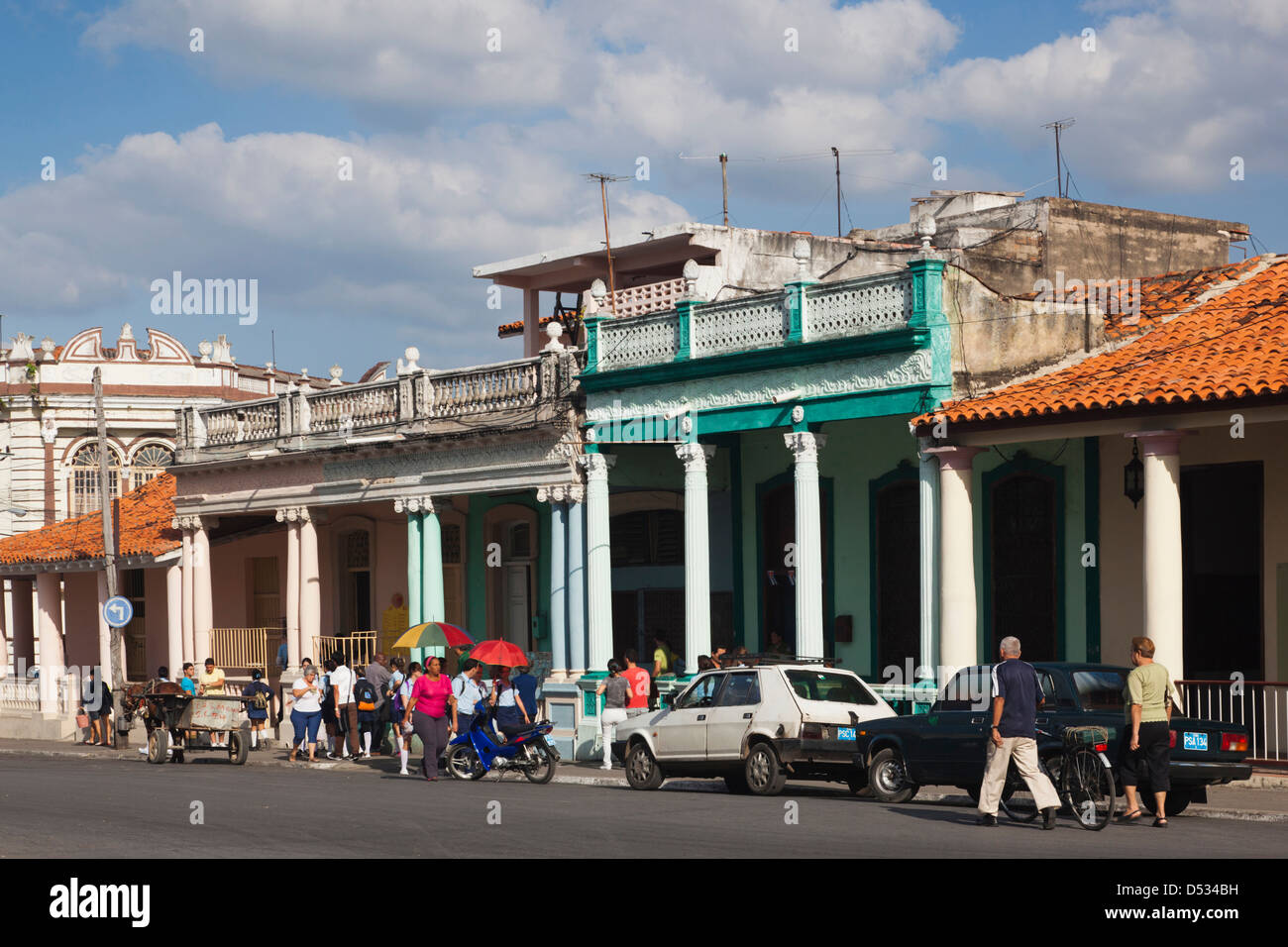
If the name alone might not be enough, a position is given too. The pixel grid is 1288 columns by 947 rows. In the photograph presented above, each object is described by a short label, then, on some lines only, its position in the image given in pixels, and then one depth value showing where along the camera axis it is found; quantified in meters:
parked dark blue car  15.40
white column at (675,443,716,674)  24.14
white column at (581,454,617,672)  25.52
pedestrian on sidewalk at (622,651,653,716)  23.06
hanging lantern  20.69
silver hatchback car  17.94
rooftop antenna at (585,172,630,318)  27.12
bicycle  14.55
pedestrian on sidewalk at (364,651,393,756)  26.39
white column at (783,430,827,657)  22.61
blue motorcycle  20.89
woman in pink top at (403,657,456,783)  21.48
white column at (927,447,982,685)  20.94
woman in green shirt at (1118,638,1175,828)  14.81
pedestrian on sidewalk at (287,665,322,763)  25.78
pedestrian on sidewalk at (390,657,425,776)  23.70
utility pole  31.84
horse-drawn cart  26.03
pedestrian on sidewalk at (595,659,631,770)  22.47
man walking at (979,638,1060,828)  14.71
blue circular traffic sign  29.94
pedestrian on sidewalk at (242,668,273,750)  27.33
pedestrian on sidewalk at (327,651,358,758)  26.45
